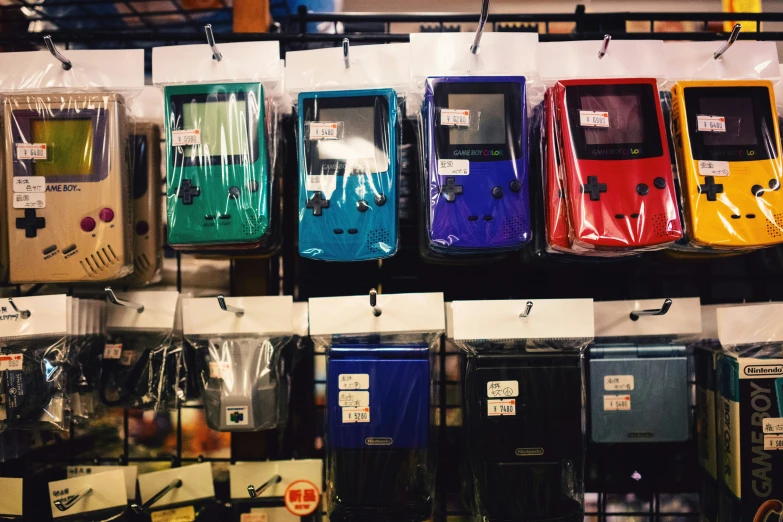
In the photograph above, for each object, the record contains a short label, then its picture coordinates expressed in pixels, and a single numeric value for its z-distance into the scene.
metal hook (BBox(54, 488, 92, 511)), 0.41
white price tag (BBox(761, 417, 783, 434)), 0.37
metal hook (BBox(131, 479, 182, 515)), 0.41
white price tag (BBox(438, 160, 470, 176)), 0.37
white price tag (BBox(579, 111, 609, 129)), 0.37
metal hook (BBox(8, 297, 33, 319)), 0.39
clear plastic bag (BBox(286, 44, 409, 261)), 0.37
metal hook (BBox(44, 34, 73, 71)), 0.39
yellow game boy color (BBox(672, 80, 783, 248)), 0.36
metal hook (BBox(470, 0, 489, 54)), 0.36
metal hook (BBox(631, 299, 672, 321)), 0.38
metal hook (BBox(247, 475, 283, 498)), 0.41
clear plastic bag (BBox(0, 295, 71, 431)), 0.38
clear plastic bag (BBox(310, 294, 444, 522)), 0.37
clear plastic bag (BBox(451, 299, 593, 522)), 0.36
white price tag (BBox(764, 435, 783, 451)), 0.37
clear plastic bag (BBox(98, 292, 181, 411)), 0.41
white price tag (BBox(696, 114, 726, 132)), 0.38
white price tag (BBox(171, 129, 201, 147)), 0.38
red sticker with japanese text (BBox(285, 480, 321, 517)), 0.41
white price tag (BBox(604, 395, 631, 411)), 0.39
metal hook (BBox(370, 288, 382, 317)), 0.37
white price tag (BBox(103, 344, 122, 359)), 0.41
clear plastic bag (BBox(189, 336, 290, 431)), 0.38
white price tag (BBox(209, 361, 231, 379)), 0.39
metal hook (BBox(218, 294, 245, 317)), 0.38
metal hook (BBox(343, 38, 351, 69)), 0.39
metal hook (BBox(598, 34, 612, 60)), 0.39
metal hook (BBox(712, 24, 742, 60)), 0.38
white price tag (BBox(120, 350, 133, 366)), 0.41
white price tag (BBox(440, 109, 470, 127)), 0.38
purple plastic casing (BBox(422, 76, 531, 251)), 0.36
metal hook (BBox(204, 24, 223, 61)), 0.38
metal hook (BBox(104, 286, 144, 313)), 0.39
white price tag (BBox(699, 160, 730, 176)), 0.37
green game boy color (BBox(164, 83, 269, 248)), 0.37
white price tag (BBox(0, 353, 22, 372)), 0.38
